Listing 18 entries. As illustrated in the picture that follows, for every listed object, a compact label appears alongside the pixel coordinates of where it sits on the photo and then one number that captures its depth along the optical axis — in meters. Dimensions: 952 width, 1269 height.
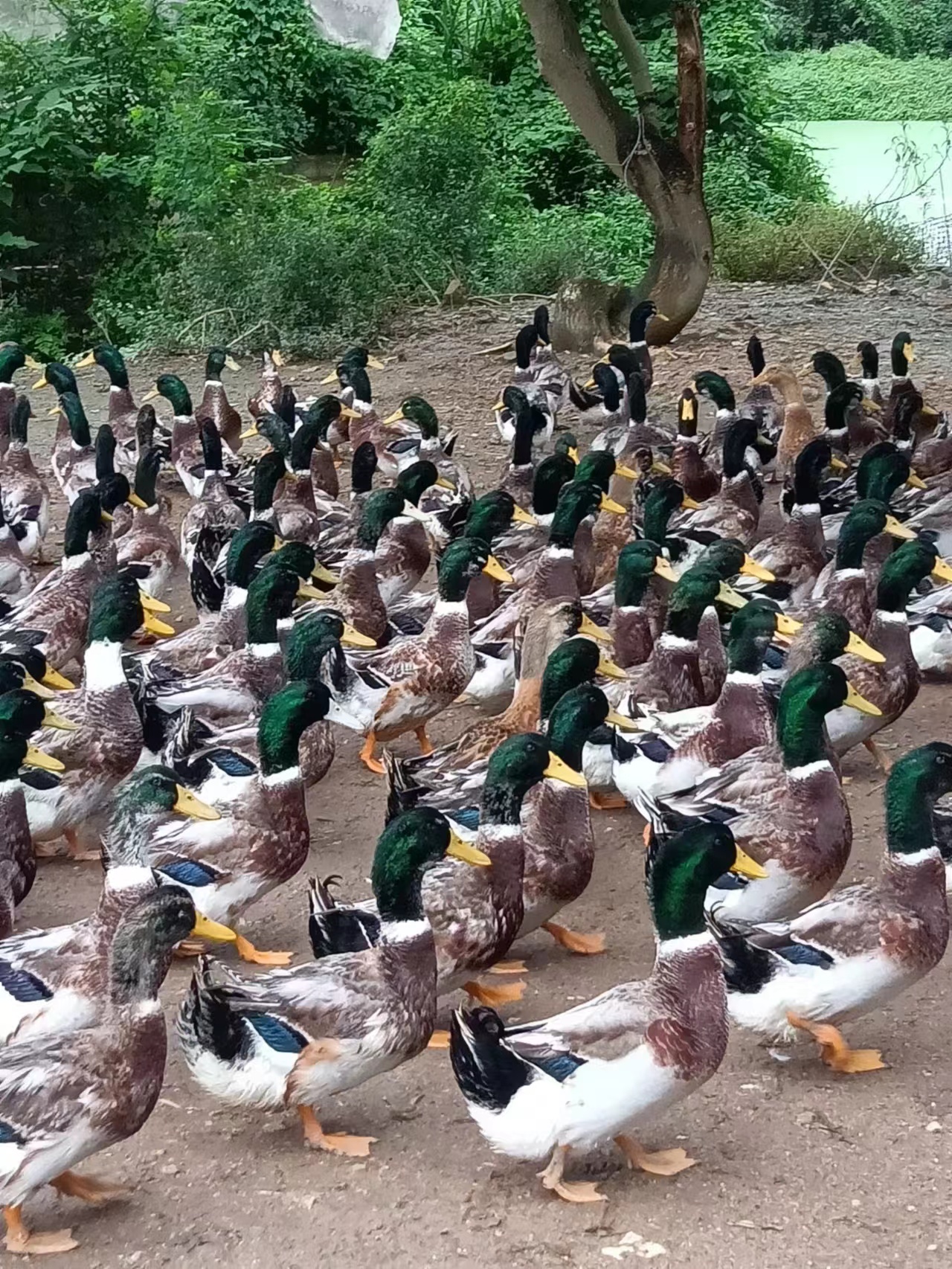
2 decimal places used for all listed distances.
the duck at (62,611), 7.11
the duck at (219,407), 10.52
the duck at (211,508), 8.17
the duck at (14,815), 4.90
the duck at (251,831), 4.80
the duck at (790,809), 4.62
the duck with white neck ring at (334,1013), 3.80
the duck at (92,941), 4.08
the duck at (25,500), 8.76
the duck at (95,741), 5.56
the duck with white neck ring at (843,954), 4.07
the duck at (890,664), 5.87
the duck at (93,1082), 3.50
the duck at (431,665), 6.32
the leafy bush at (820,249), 16.08
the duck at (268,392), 10.79
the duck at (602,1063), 3.62
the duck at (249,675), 6.20
